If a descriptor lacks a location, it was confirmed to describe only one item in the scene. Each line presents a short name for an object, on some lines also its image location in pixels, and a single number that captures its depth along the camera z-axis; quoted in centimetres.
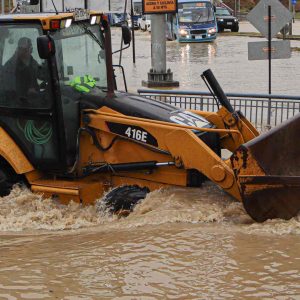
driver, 732
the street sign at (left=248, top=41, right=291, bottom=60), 1348
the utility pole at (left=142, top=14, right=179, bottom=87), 2038
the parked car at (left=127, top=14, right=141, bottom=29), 5109
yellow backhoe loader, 716
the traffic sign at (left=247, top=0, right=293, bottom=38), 1330
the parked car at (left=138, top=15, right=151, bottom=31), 4794
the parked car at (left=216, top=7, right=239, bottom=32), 4603
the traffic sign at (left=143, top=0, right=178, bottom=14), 1992
